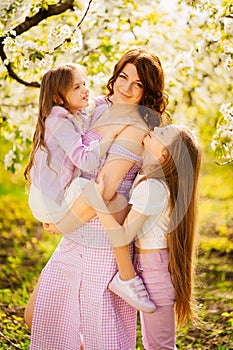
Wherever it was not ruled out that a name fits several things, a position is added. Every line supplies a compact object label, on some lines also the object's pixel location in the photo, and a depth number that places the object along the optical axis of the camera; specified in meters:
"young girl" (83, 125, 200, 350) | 3.50
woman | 3.58
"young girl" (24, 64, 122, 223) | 3.55
